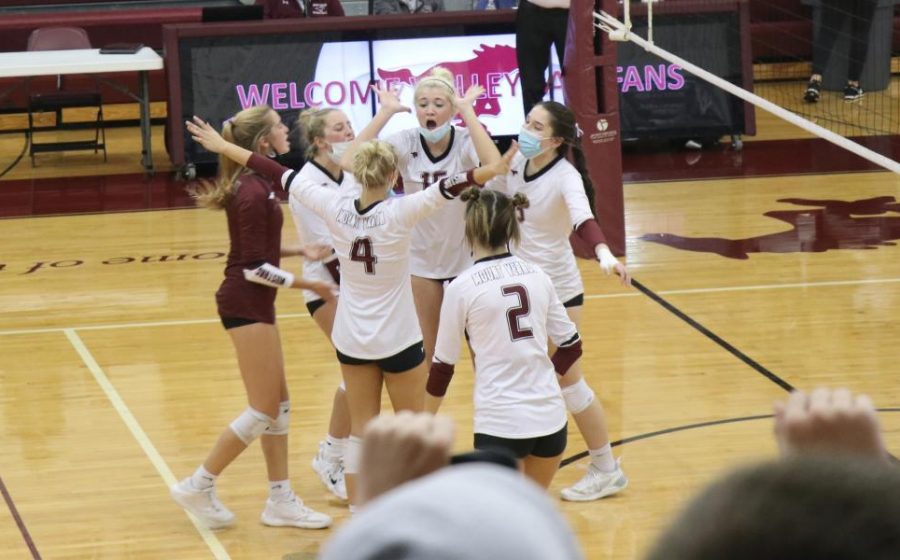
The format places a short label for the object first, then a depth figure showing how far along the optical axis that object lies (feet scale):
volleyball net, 47.19
